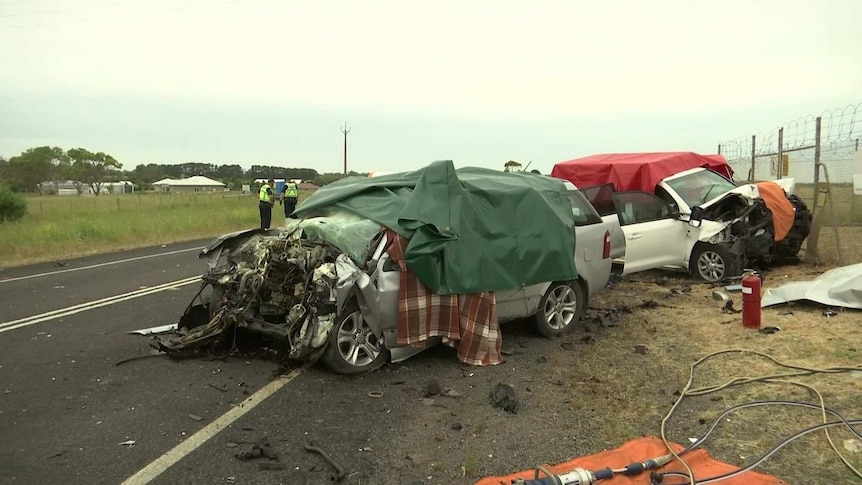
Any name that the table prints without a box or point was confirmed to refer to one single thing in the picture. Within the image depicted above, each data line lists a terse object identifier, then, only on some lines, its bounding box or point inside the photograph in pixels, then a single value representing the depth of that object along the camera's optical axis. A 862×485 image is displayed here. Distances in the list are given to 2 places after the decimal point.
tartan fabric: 5.25
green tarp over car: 5.35
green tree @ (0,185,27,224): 21.05
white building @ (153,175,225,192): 106.06
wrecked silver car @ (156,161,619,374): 5.05
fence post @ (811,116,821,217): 10.60
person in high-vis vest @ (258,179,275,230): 18.30
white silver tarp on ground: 6.96
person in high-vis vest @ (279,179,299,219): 20.45
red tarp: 10.97
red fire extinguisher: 6.38
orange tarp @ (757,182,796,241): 9.80
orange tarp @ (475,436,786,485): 3.35
